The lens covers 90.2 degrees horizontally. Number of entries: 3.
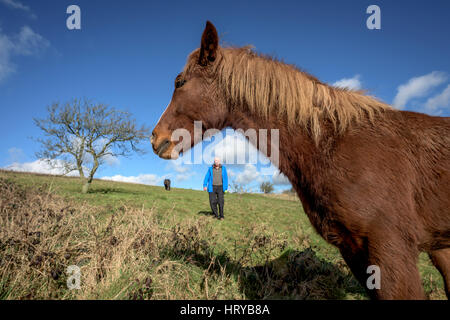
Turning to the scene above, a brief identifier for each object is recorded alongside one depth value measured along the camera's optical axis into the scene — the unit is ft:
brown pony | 6.47
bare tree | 68.54
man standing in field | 32.04
